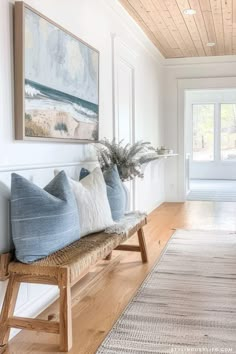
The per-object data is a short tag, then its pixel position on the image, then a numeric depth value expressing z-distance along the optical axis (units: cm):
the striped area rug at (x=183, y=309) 221
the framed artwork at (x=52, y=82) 252
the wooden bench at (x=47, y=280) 219
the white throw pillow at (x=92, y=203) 282
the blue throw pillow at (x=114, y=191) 345
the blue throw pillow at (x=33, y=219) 226
